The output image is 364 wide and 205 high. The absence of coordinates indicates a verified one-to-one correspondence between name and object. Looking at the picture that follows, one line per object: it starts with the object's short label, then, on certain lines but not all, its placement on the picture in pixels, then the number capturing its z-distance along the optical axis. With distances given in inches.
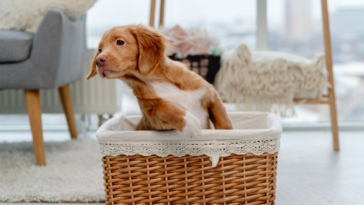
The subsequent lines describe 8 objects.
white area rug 63.8
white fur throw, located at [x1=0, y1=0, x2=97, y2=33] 76.5
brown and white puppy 54.8
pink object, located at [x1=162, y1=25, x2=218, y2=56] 78.9
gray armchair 73.4
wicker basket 56.6
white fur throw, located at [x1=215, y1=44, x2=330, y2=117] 79.3
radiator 104.0
